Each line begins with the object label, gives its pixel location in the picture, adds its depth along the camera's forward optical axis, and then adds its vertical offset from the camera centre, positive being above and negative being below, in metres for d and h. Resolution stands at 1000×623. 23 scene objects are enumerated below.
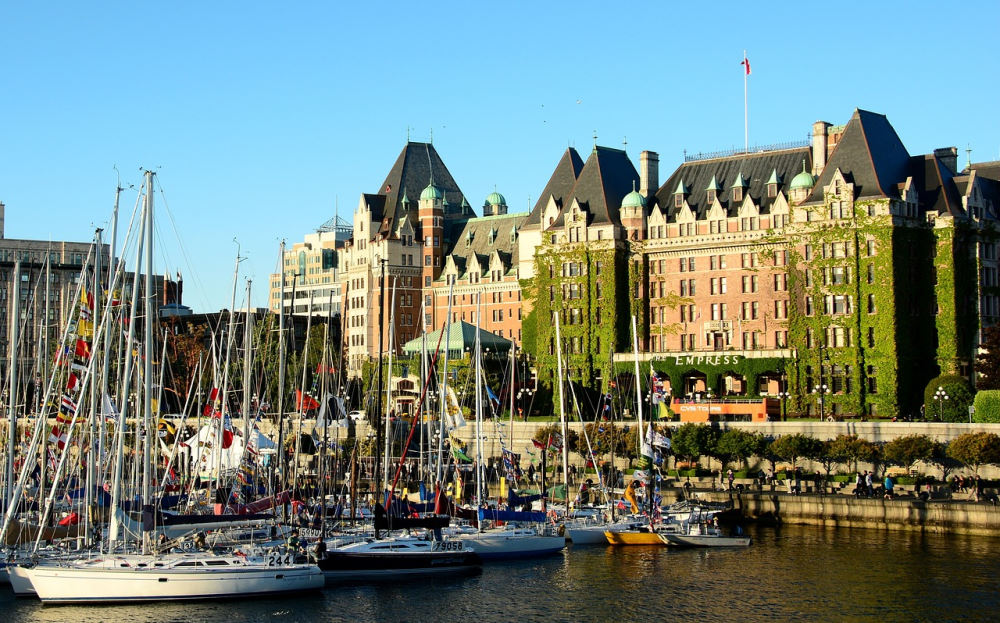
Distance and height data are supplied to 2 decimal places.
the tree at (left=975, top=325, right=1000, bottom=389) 109.62 +5.65
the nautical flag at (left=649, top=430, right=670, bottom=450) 90.38 -0.45
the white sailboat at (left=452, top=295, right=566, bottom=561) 77.75 -6.00
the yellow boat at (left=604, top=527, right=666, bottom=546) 83.81 -6.18
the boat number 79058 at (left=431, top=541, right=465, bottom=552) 72.94 -5.86
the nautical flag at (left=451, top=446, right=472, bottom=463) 90.25 -1.26
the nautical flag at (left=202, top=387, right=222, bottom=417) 82.89 +2.22
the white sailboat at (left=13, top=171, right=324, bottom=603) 61.78 -6.27
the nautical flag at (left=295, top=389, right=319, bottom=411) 87.18 +2.14
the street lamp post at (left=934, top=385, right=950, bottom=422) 109.35 +2.87
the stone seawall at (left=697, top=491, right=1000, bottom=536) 85.19 -5.06
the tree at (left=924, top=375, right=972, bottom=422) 109.06 +2.59
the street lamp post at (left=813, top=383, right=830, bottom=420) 121.31 +3.65
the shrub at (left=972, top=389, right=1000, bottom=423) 100.94 +1.99
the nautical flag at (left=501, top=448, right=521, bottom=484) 89.00 -1.94
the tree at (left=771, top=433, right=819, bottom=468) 101.88 -0.90
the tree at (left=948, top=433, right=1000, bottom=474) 92.00 -1.03
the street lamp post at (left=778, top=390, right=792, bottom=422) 123.37 +3.05
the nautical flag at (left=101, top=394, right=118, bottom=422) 69.50 +1.32
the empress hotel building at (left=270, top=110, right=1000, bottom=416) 120.88 +15.49
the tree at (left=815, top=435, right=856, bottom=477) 99.38 -1.25
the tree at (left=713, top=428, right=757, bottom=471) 105.44 -0.77
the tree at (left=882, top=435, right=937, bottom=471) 95.56 -1.07
